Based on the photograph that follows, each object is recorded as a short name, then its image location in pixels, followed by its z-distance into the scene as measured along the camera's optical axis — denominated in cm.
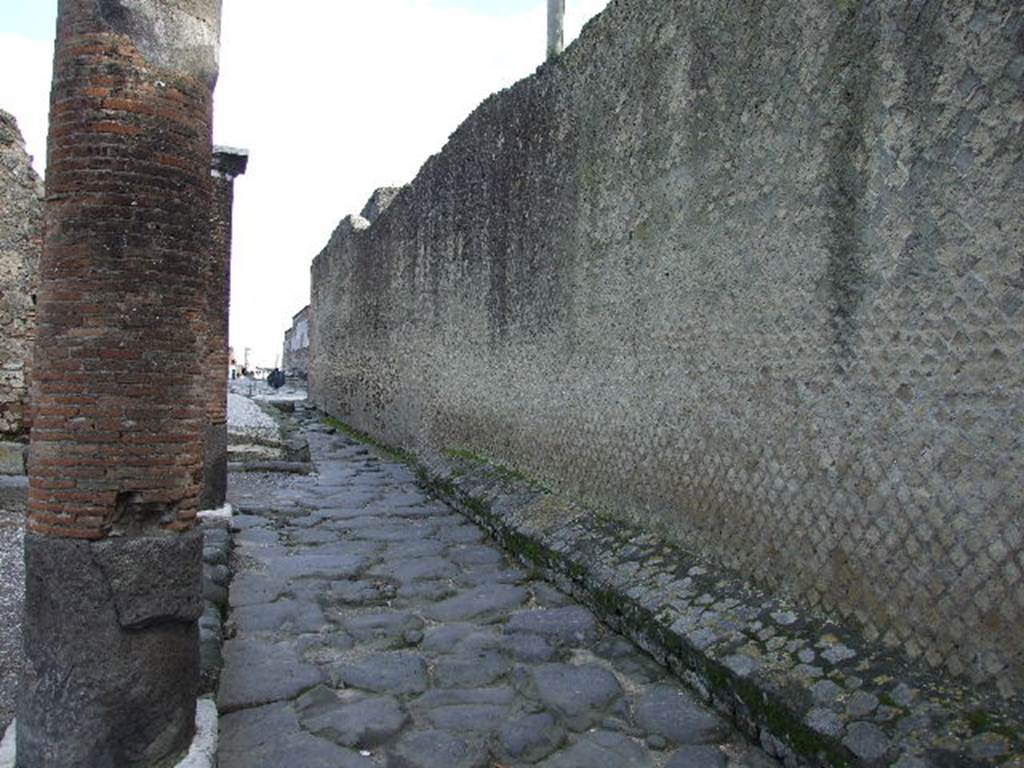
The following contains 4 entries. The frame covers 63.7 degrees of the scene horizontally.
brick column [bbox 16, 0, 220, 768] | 236
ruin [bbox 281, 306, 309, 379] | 2615
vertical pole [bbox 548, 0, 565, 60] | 704
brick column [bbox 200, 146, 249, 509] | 568
